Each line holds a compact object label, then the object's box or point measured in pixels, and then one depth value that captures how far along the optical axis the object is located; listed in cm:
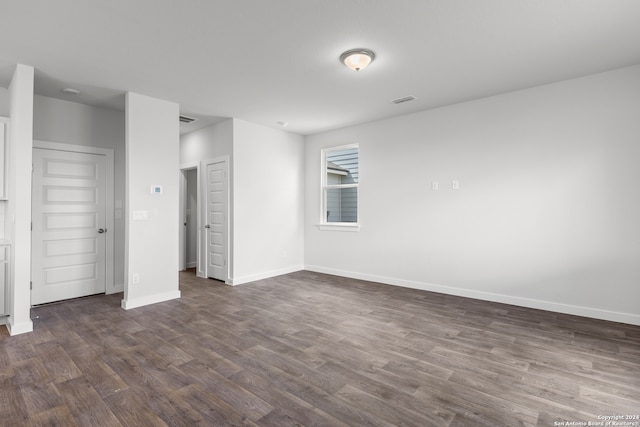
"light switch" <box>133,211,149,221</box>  419
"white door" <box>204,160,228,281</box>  554
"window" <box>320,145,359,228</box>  594
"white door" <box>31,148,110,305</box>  421
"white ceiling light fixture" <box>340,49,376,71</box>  307
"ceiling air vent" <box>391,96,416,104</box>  437
